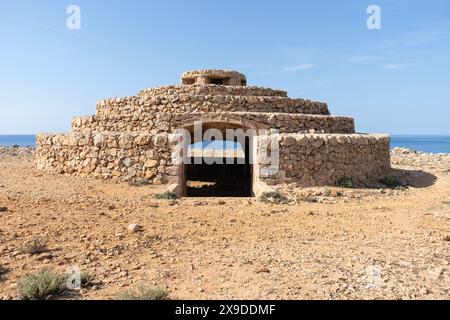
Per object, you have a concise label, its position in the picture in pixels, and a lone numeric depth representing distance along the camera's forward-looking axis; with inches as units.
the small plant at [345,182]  394.6
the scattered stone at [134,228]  226.8
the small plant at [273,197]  331.3
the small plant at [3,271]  159.4
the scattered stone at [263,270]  164.6
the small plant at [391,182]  432.8
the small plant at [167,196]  340.5
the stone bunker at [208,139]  393.7
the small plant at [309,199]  339.4
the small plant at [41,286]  137.2
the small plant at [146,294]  133.9
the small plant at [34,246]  187.2
